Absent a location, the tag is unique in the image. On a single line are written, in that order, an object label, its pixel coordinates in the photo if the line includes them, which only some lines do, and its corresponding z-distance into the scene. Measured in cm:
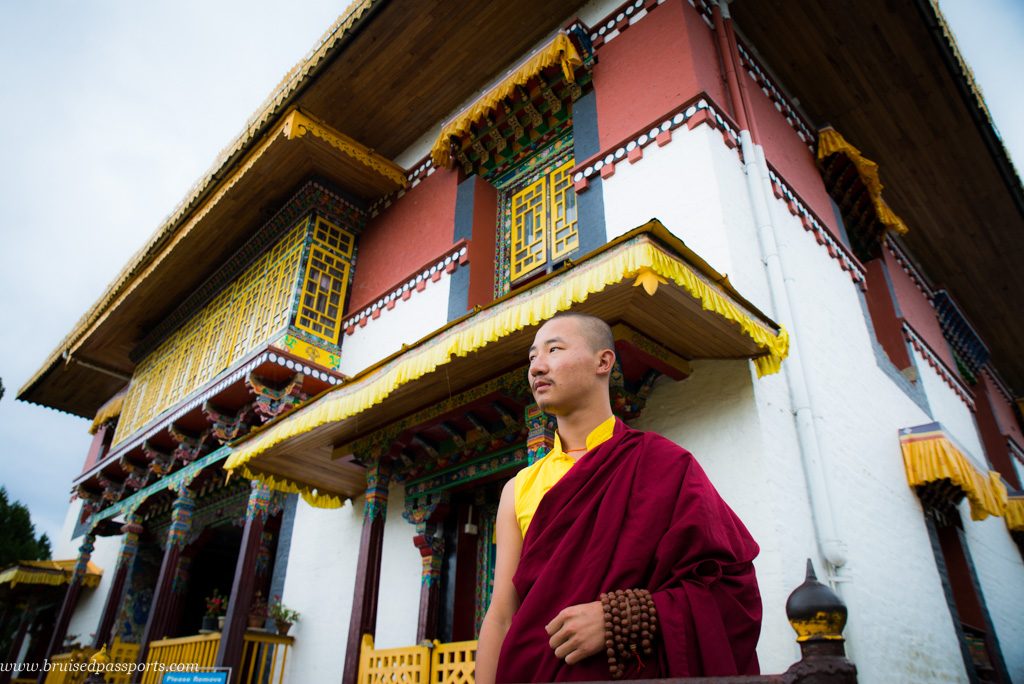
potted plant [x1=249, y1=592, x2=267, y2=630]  618
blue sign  460
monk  130
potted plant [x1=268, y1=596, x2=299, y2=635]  629
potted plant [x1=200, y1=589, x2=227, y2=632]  650
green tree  1595
